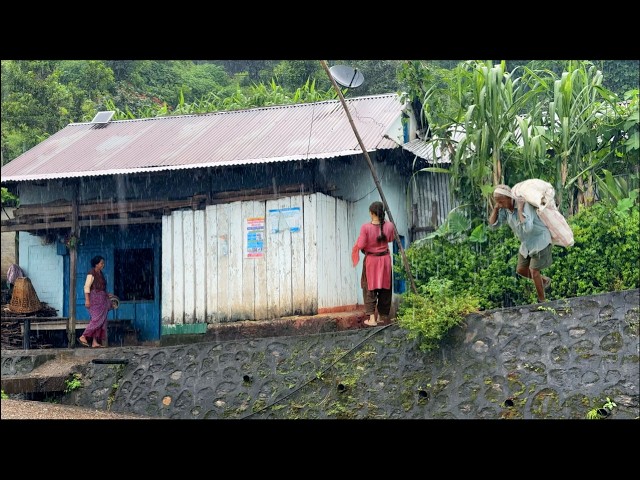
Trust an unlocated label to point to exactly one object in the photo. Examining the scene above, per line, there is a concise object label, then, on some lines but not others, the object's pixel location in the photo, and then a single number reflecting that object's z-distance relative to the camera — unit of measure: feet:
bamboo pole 31.19
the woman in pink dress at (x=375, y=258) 35.99
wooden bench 44.45
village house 39.58
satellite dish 37.58
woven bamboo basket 47.47
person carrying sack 31.71
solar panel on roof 53.78
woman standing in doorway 42.60
